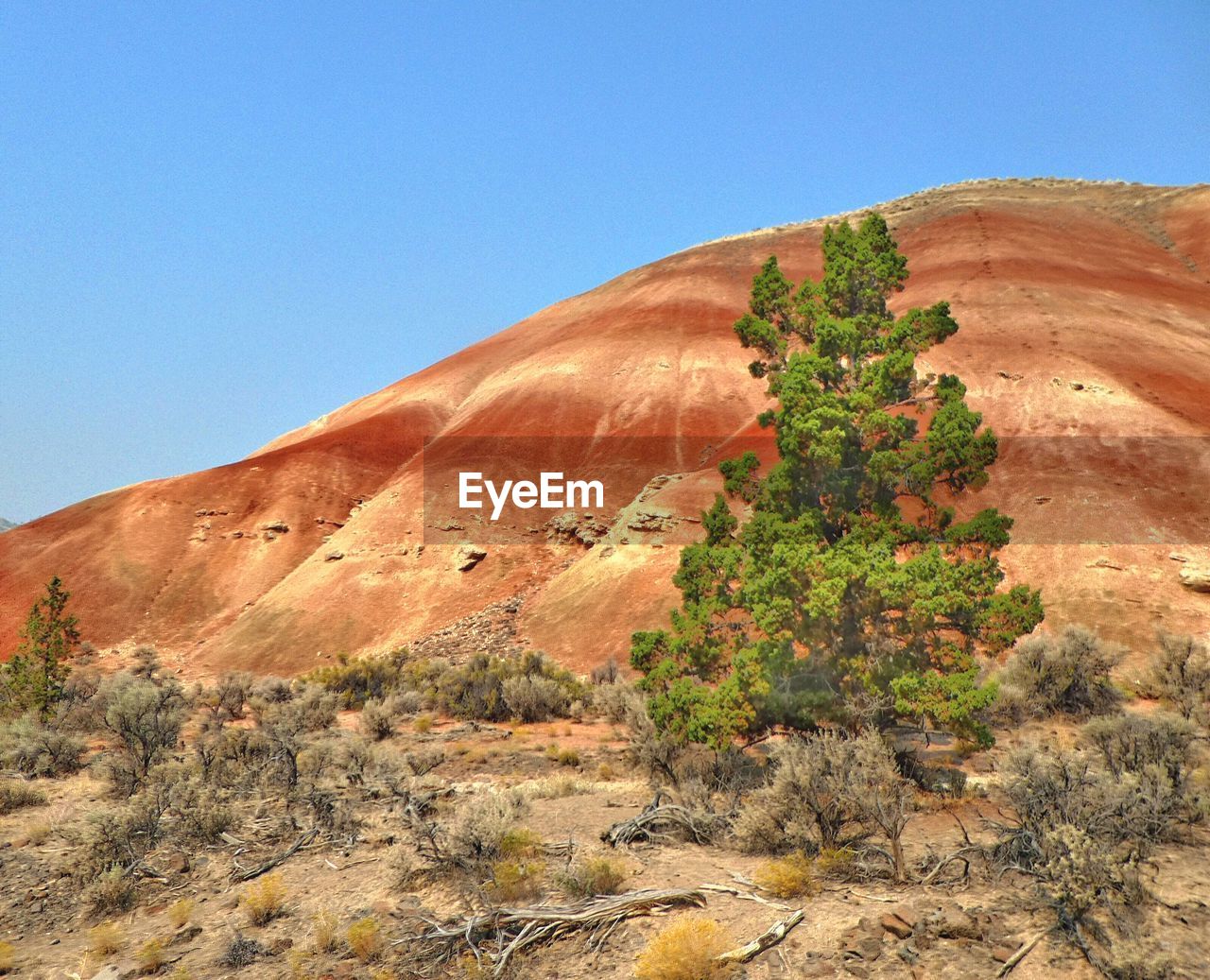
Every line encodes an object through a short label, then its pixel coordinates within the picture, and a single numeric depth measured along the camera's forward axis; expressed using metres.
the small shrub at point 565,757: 15.90
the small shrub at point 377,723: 19.08
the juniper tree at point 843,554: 12.36
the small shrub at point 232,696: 23.23
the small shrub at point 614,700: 20.21
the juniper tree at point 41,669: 21.12
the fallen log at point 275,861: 9.80
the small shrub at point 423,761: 14.96
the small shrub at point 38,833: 11.38
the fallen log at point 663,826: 9.83
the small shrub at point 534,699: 21.69
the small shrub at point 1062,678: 17.92
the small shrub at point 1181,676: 16.94
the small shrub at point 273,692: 24.48
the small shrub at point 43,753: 15.59
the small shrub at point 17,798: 13.18
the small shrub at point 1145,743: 10.70
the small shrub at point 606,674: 26.36
